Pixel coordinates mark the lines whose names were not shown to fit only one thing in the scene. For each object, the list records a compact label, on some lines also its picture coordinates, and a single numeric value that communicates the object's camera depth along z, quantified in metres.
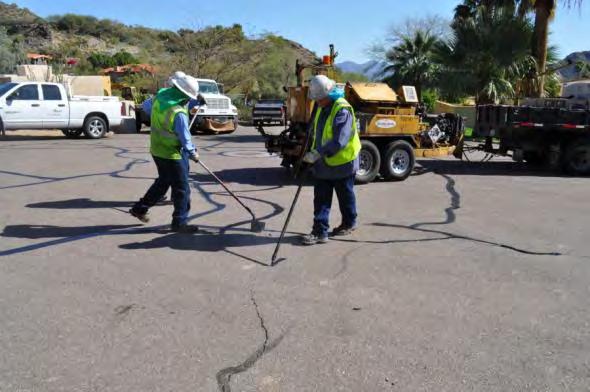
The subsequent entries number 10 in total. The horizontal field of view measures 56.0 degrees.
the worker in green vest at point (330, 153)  5.74
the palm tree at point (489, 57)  19.05
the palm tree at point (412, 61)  22.97
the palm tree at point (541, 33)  18.52
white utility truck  20.25
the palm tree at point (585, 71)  29.52
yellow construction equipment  10.03
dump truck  11.84
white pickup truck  16.30
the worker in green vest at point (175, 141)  6.00
